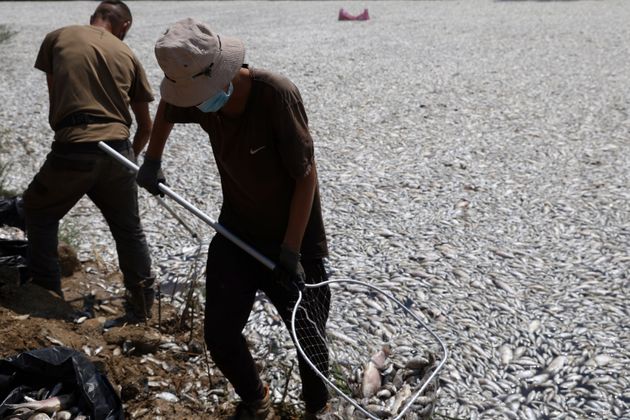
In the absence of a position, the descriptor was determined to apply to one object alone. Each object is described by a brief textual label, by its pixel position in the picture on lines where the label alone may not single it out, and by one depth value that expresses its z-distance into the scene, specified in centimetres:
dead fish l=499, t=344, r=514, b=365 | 382
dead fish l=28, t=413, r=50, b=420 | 287
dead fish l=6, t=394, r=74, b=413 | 291
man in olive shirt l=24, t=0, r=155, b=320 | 376
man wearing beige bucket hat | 249
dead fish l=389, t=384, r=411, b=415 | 327
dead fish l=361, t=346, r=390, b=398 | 333
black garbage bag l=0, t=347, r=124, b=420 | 289
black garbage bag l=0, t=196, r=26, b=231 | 474
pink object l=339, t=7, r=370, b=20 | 1650
